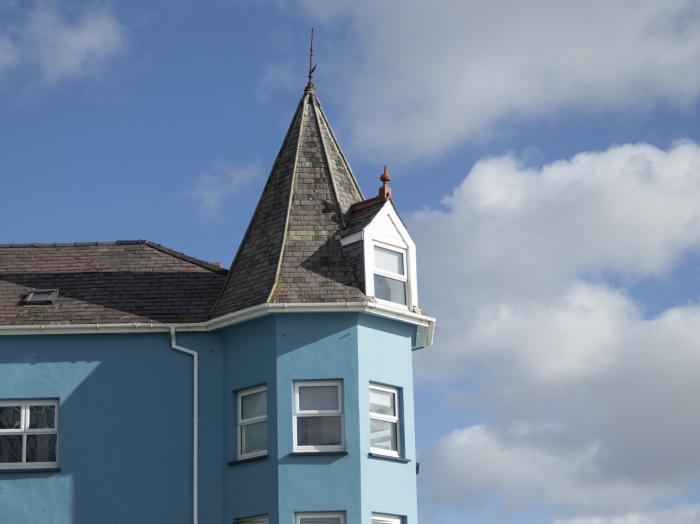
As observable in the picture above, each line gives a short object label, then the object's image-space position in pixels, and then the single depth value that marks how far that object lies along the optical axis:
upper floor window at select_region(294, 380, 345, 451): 27.61
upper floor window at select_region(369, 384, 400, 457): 28.19
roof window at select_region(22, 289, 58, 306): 30.41
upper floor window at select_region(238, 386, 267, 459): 28.16
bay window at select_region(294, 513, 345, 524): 27.05
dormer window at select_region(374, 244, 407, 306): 29.50
